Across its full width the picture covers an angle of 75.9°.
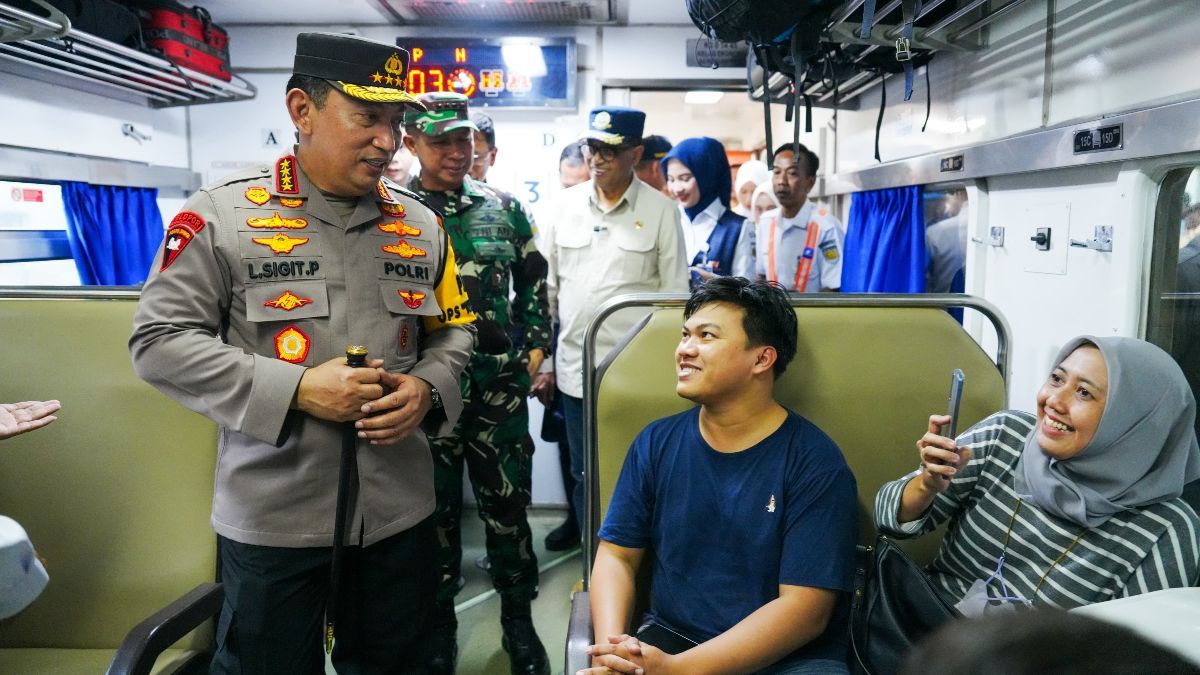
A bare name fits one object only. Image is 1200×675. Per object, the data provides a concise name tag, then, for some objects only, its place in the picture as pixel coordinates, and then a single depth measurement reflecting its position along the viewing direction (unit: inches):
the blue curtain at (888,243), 155.7
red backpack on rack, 157.9
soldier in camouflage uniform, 111.4
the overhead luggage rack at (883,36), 104.1
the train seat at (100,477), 82.1
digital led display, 195.5
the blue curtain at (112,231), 165.8
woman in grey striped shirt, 61.4
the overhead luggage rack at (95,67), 122.9
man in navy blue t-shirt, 67.4
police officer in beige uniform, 63.3
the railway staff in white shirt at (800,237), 166.4
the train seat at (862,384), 83.4
